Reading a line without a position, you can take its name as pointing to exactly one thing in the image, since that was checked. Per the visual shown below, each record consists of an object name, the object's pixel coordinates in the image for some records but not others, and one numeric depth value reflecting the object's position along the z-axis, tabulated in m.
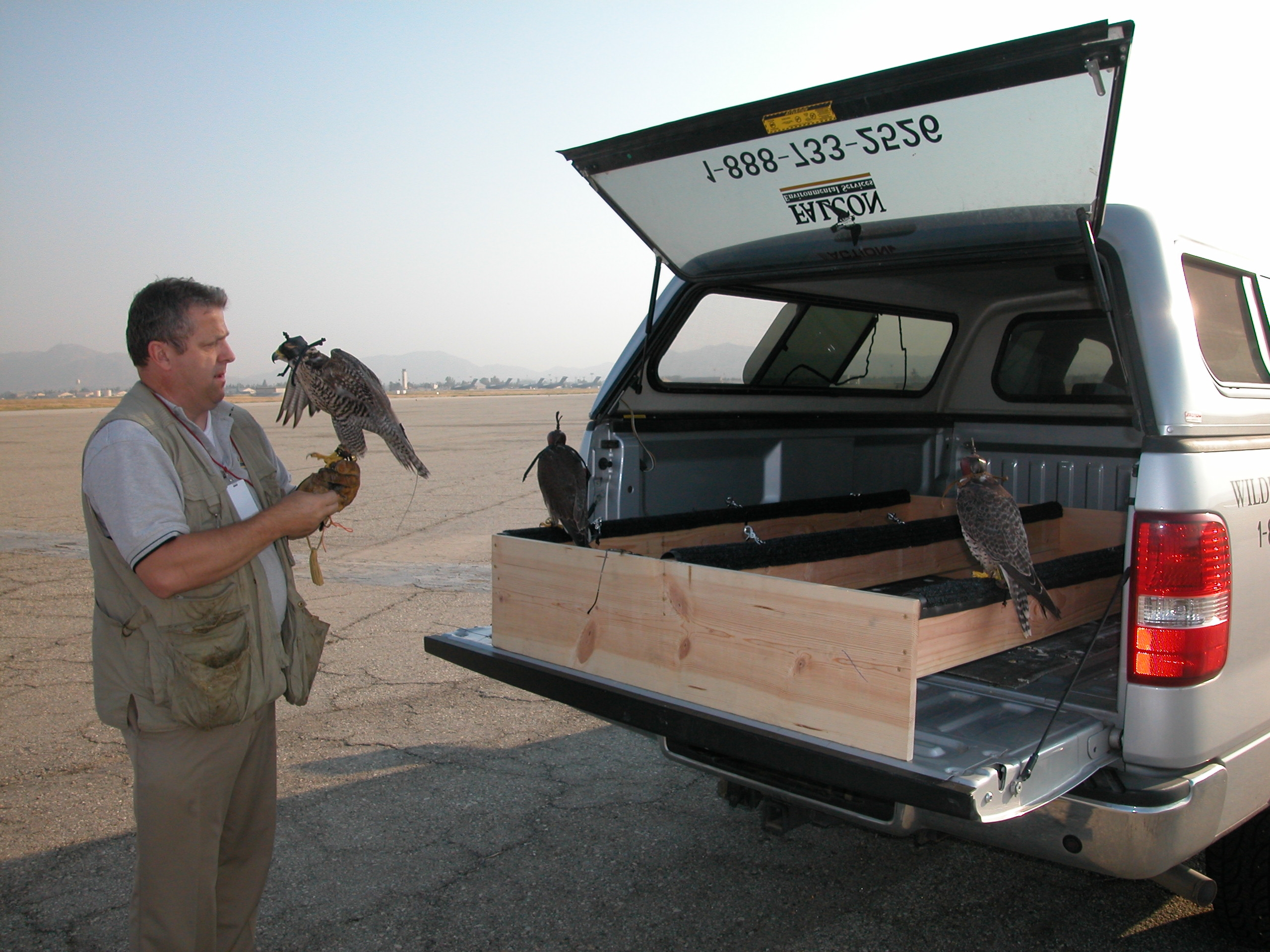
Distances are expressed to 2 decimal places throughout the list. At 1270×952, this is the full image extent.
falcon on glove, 2.97
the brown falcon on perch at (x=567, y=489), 3.60
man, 2.37
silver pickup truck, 2.44
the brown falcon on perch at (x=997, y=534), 2.93
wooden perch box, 2.41
